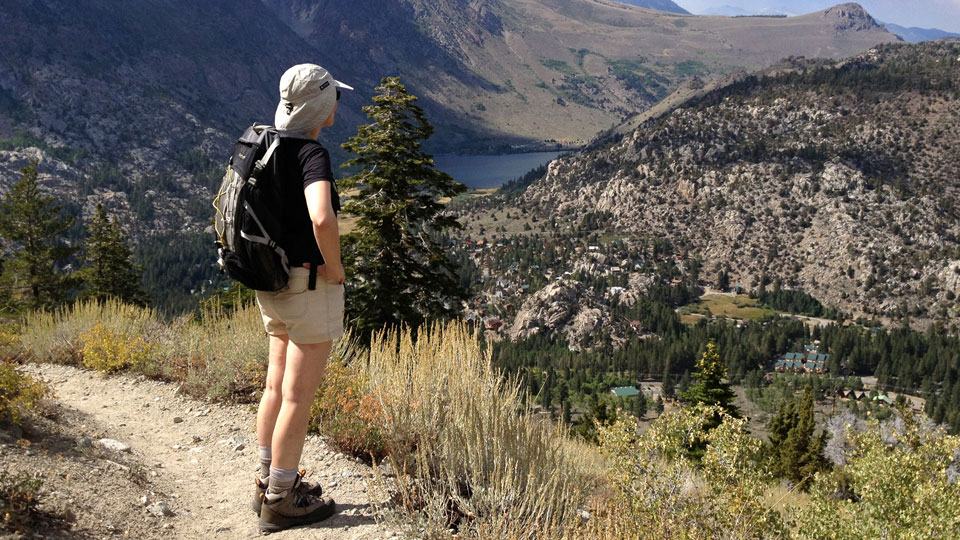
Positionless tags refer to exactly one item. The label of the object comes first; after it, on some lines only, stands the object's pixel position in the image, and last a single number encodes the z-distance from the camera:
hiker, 2.99
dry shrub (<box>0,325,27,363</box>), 6.43
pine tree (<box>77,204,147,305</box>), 29.44
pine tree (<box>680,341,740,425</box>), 24.34
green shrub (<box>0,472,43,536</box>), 2.91
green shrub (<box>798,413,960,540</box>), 4.12
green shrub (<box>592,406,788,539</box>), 3.61
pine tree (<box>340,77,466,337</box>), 13.06
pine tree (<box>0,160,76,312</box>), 28.16
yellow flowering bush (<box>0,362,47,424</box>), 4.25
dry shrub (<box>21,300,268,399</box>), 5.97
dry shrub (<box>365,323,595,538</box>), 3.17
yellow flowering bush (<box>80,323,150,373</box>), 6.83
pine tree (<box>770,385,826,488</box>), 26.30
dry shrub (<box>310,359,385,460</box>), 4.44
